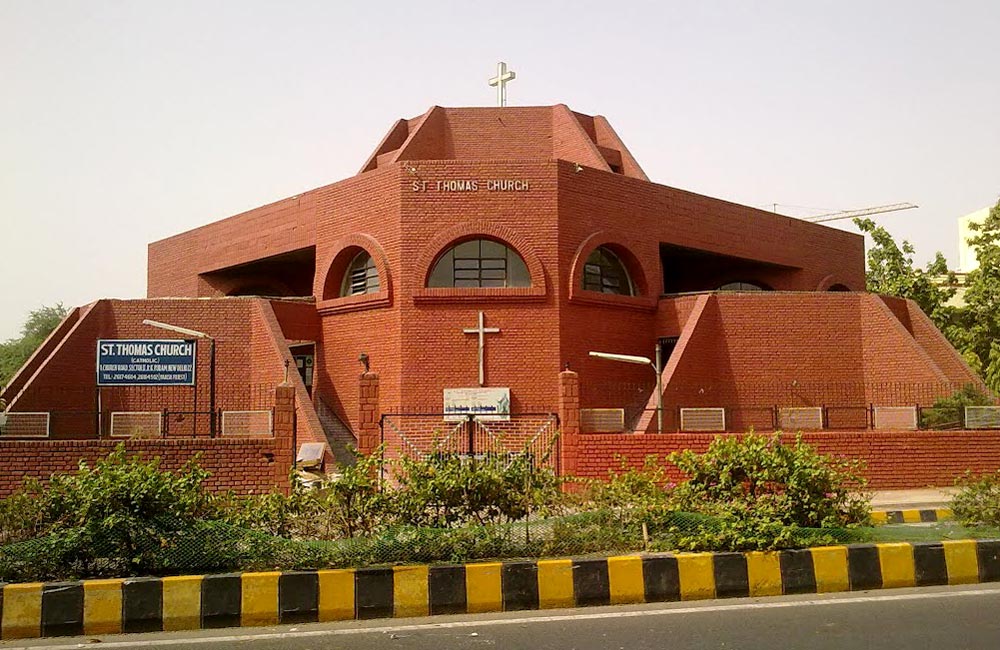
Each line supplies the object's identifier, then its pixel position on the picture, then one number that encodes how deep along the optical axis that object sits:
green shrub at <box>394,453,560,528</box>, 8.18
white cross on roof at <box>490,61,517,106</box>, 29.52
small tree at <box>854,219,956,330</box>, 31.23
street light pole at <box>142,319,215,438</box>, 18.84
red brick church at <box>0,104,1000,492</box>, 20.41
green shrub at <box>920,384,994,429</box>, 17.67
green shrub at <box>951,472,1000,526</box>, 8.98
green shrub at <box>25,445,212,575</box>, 7.25
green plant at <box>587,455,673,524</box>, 8.54
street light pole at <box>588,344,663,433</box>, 18.23
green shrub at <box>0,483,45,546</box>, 7.77
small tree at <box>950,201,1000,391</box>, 29.30
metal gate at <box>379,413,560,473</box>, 14.87
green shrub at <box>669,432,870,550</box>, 7.79
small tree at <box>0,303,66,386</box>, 40.56
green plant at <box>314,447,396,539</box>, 8.17
